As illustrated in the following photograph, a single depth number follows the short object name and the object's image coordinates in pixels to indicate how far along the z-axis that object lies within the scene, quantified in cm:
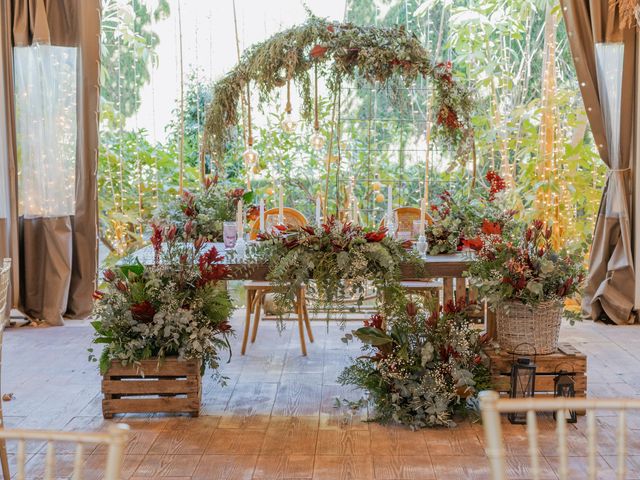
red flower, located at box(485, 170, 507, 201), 449
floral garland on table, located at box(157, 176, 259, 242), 485
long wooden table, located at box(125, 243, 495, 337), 406
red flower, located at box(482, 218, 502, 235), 392
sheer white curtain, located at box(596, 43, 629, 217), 581
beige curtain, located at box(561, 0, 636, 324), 578
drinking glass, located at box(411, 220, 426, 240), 457
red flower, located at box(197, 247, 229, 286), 400
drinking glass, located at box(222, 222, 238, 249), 448
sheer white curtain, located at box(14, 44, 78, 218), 590
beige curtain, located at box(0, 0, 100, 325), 585
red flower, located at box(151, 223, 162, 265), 395
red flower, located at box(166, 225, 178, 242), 392
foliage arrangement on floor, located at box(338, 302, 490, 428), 388
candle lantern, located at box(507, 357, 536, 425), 381
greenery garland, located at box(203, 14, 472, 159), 471
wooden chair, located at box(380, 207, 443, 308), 481
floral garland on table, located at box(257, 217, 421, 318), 391
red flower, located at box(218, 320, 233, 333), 404
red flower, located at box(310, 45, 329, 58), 470
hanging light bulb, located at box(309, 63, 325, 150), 510
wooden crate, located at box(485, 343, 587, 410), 396
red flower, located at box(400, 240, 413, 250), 405
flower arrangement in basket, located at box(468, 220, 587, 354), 385
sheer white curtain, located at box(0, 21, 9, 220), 579
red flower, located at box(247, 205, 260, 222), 518
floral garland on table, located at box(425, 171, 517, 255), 437
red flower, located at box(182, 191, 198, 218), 491
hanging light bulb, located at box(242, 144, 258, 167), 504
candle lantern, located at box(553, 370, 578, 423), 386
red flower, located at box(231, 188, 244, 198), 506
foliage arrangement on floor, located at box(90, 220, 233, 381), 394
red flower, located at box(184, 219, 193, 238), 405
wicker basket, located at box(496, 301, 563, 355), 392
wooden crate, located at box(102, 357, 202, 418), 396
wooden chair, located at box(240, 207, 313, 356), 503
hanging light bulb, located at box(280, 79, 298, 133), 502
